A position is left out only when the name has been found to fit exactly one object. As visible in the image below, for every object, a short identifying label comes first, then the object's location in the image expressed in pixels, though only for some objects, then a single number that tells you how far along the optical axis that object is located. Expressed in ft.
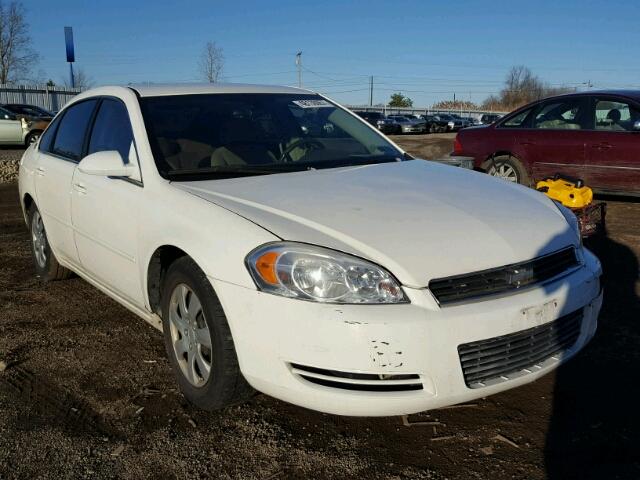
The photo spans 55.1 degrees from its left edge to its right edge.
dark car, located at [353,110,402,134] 128.06
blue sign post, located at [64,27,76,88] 124.77
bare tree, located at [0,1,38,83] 182.50
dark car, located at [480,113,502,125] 160.70
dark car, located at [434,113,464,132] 157.58
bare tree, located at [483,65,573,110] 258.78
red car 24.79
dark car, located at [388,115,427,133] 134.98
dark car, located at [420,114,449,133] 148.56
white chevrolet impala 7.67
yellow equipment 17.76
